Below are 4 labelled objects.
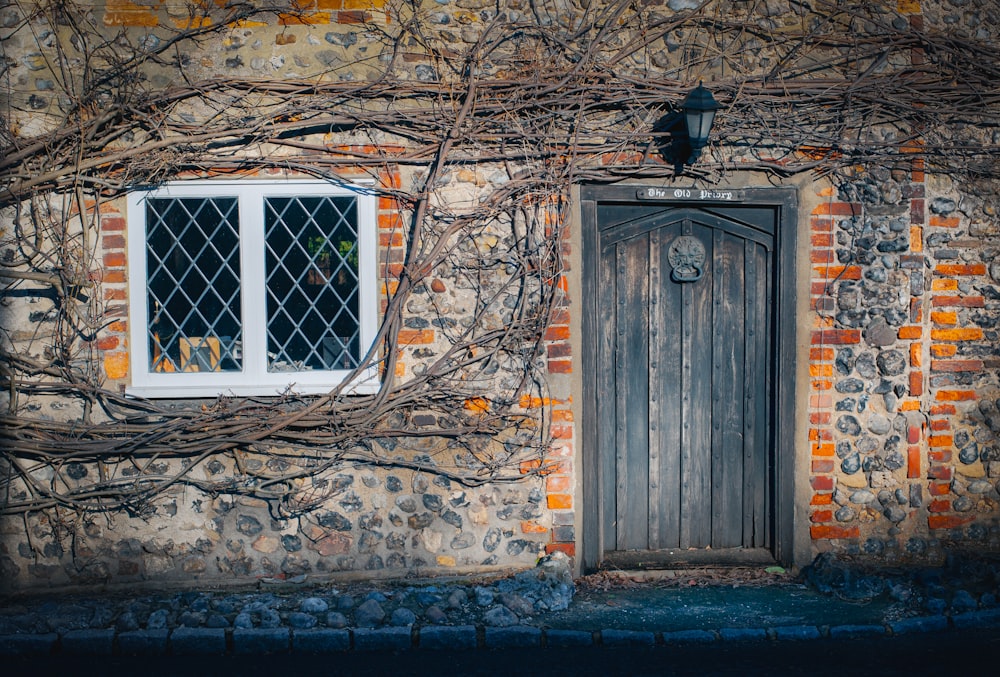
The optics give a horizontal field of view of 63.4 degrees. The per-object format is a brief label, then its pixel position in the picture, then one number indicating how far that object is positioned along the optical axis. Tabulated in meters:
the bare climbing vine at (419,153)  5.19
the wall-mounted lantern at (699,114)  4.95
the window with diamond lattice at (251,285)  5.29
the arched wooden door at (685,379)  5.52
